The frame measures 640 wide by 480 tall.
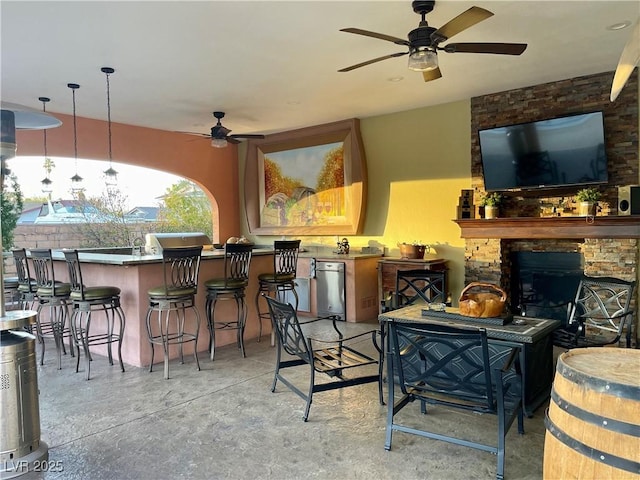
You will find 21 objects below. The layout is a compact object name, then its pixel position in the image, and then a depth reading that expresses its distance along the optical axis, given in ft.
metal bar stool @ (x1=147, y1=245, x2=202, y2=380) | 12.86
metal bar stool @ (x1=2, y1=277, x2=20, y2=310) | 15.65
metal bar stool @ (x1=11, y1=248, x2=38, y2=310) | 14.65
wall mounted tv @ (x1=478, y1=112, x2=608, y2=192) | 15.44
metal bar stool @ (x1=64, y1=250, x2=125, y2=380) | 12.88
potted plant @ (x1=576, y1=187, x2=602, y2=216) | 15.29
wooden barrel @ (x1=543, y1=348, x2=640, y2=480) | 3.98
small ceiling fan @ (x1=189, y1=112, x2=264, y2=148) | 18.86
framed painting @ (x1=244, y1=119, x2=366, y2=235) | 22.20
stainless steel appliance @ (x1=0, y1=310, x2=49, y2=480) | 7.55
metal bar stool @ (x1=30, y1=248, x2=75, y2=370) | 13.74
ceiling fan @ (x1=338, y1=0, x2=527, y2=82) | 9.84
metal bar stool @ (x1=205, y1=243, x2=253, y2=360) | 14.35
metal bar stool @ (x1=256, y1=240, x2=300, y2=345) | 15.83
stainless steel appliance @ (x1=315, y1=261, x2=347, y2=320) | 20.12
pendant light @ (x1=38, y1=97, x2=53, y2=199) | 18.17
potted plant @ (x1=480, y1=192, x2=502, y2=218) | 17.52
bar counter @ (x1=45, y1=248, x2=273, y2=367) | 13.73
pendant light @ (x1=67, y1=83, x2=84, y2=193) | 17.43
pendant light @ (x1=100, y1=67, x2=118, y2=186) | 14.93
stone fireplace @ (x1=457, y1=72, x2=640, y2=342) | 15.20
